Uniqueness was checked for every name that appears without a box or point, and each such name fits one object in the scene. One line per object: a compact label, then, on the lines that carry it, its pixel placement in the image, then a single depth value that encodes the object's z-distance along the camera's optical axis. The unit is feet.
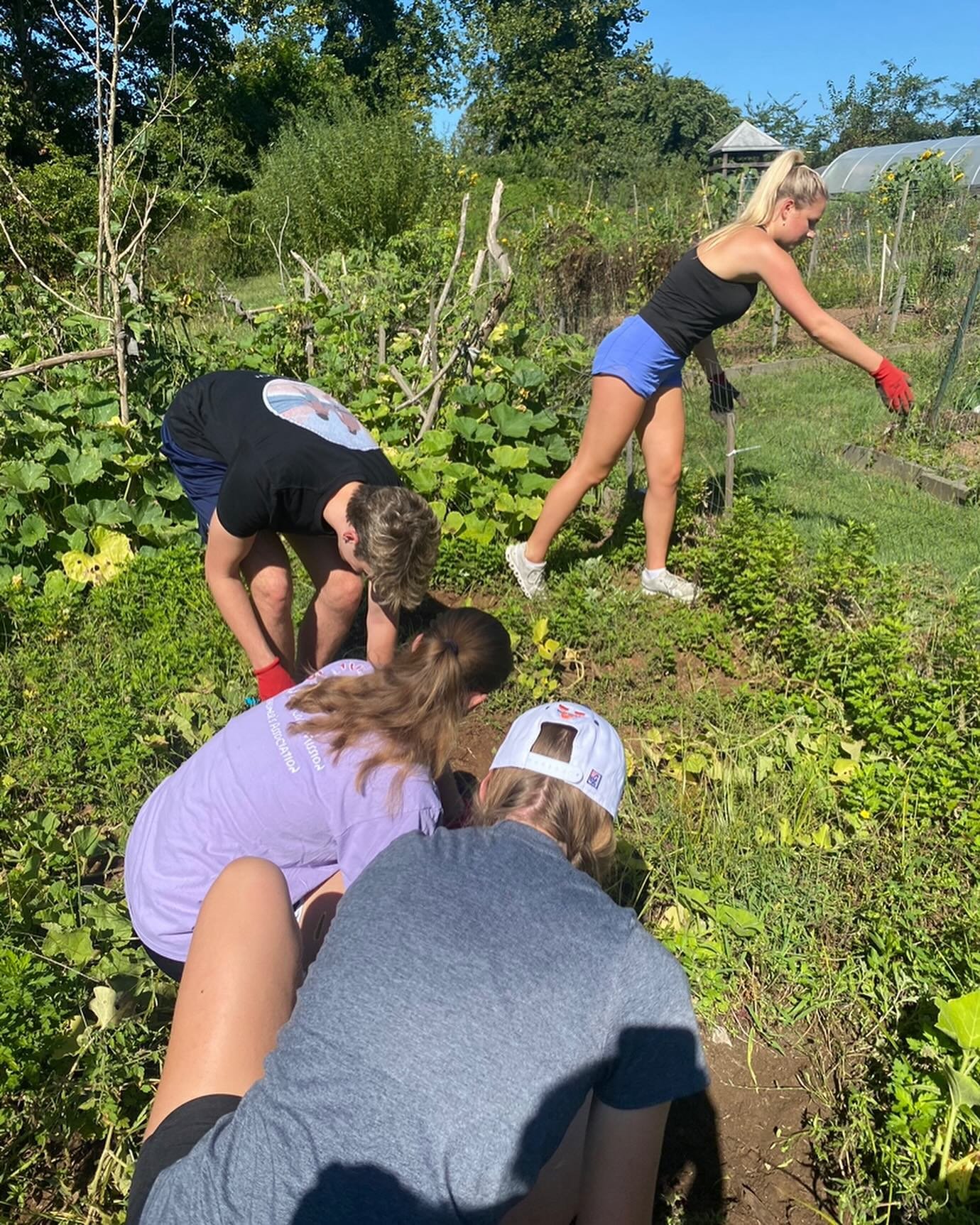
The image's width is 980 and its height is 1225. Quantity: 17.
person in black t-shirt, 8.52
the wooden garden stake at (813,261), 36.14
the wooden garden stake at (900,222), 31.06
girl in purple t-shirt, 6.09
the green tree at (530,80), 95.20
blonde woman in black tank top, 12.01
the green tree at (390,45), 89.04
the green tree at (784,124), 98.73
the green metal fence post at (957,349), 19.08
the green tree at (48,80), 52.13
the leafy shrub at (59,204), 27.07
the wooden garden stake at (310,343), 18.47
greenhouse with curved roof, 62.28
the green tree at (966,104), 163.02
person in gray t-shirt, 3.93
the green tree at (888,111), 148.66
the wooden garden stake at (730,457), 14.55
